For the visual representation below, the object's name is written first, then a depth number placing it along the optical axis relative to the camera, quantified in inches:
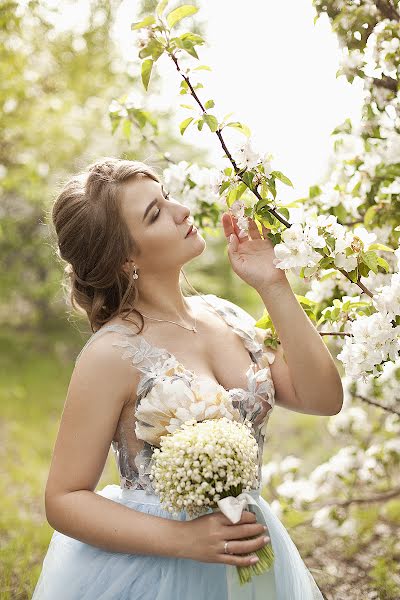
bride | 86.8
